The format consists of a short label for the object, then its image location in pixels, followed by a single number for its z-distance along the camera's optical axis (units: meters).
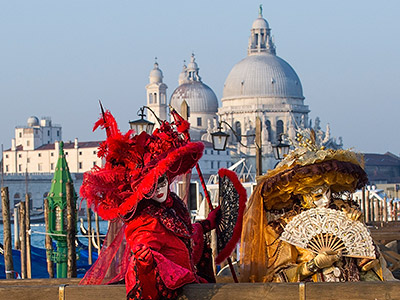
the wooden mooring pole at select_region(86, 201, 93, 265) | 17.48
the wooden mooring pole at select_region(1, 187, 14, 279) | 11.25
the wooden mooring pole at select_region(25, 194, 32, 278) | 14.09
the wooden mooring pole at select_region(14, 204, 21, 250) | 21.18
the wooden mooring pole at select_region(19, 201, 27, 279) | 14.76
